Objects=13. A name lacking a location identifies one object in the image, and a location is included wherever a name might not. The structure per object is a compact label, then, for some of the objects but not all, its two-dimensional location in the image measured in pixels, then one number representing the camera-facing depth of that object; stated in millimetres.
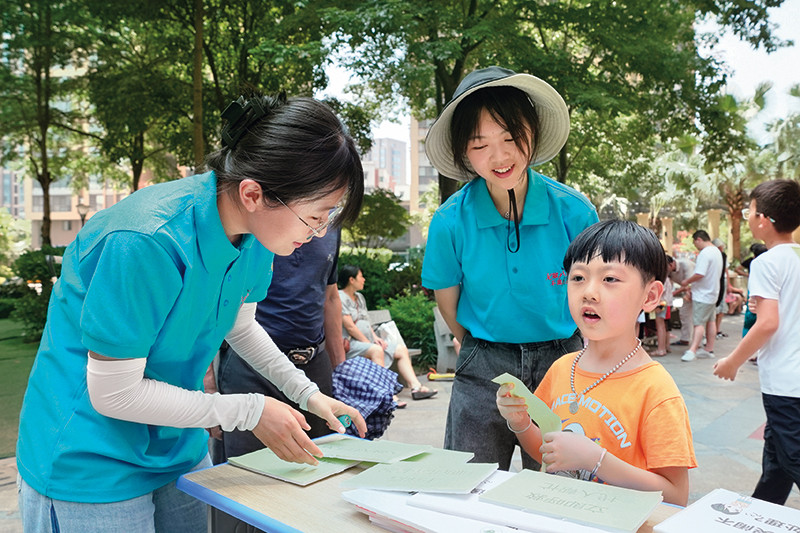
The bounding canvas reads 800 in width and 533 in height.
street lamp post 17438
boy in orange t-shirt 1489
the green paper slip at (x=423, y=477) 1362
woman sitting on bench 6270
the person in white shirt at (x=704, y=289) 8805
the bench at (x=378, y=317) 7508
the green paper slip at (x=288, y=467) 1543
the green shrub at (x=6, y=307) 10791
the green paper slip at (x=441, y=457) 1557
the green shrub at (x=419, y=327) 8430
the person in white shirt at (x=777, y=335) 2854
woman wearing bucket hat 1941
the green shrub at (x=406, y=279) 10352
